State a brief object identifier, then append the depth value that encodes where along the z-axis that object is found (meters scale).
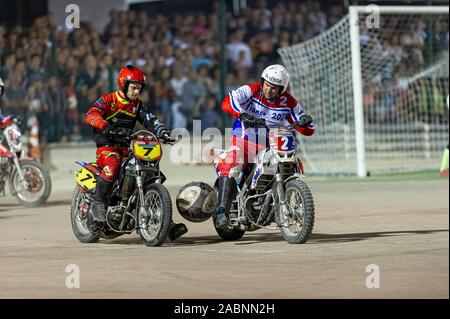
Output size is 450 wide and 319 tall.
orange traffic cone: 22.33
